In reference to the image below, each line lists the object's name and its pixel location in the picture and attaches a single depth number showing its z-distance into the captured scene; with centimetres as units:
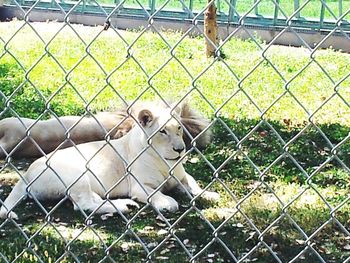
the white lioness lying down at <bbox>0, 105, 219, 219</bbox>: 489
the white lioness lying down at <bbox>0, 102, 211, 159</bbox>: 606
